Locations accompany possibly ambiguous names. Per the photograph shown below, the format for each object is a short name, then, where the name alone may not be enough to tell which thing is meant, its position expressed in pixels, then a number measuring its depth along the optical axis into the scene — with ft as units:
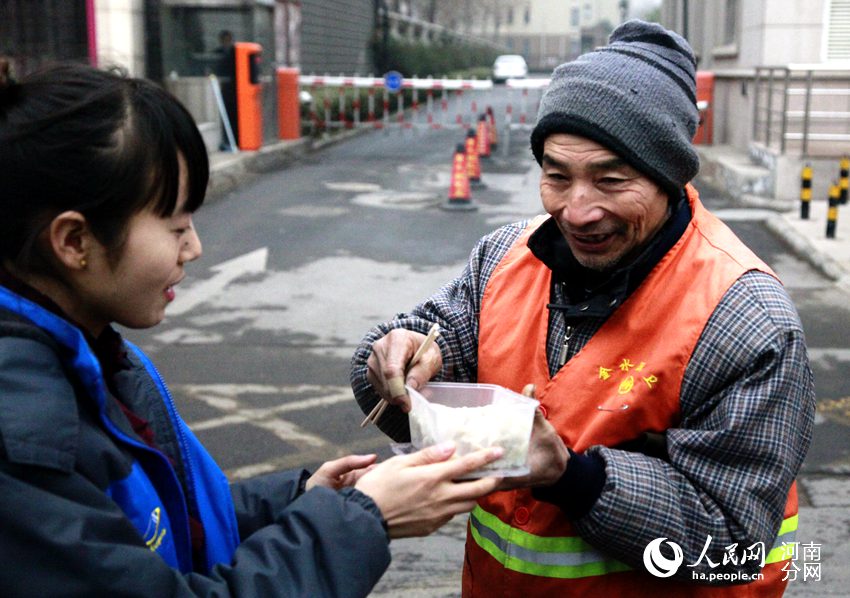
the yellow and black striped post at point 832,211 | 34.37
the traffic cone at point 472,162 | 50.93
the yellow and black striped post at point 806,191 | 38.34
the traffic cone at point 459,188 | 43.29
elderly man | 6.14
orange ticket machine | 54.95
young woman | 4.54
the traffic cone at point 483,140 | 62.95
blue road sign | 72.37
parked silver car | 169.70
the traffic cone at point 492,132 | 69.77
